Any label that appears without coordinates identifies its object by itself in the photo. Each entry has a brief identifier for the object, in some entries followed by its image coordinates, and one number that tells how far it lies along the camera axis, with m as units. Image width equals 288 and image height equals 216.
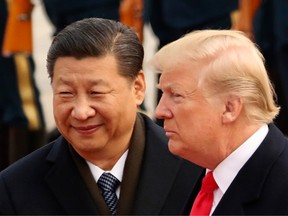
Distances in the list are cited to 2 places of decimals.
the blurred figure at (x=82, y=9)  11.35
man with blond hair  5.26
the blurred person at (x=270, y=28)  10.03
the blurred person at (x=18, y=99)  11.40
